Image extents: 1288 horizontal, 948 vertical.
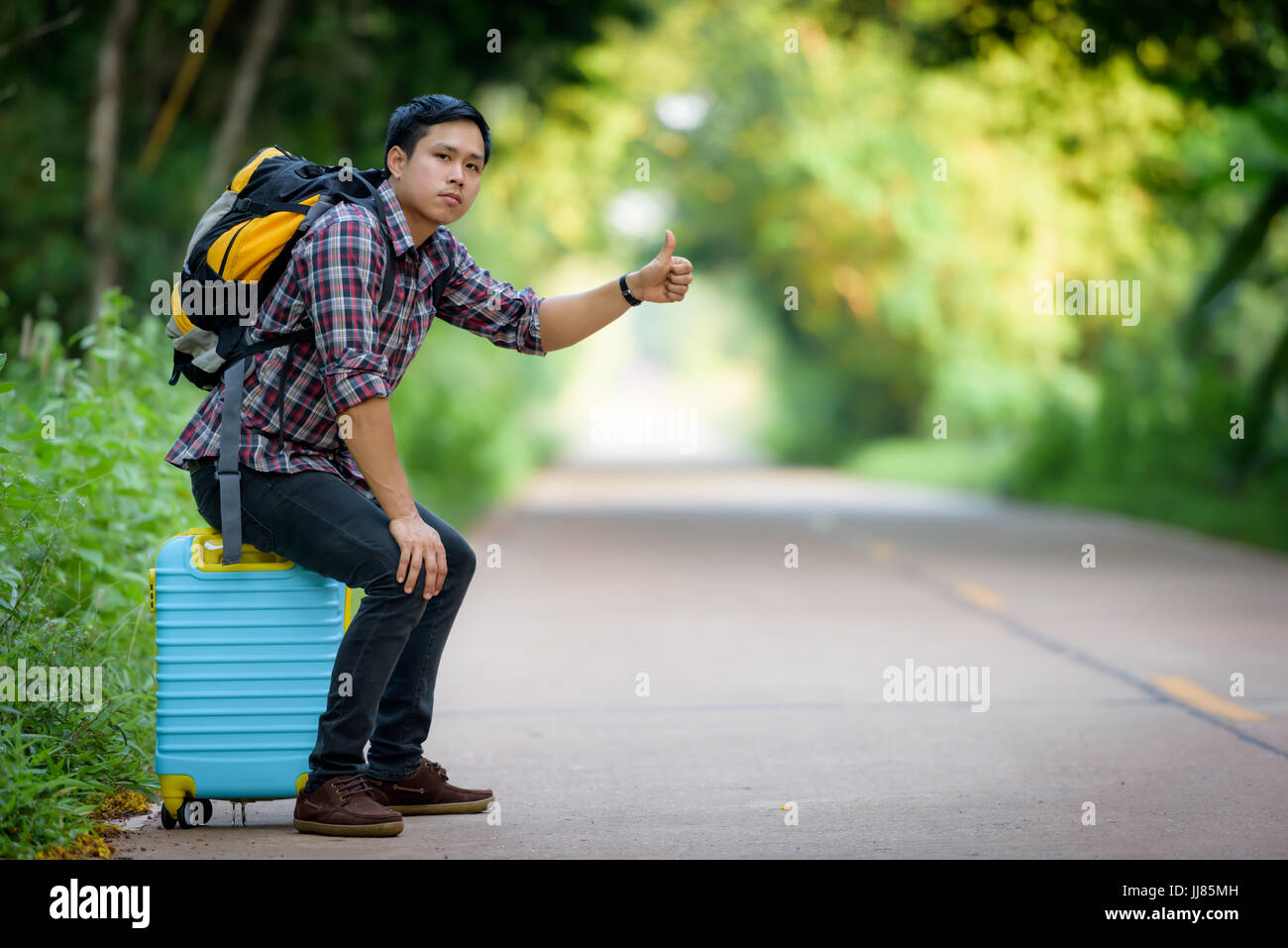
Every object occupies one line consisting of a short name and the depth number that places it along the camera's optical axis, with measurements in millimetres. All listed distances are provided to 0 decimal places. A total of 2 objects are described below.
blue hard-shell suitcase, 5500
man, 5250
